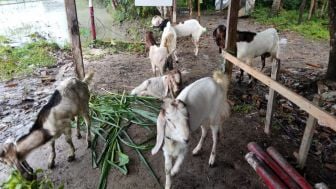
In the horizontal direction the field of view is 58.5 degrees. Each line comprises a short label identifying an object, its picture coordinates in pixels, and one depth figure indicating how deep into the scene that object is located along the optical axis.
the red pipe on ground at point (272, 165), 3.35
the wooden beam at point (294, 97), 3.05
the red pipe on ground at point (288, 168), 3.25
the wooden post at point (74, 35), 5.16
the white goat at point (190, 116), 3.09
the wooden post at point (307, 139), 3.60
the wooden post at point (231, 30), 5.01
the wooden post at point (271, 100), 4.24
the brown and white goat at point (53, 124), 3.46
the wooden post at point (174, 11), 9.45
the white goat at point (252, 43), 6.52
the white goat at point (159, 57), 6.61
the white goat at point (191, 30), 8.63
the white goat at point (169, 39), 7.42
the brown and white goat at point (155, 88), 5.71
